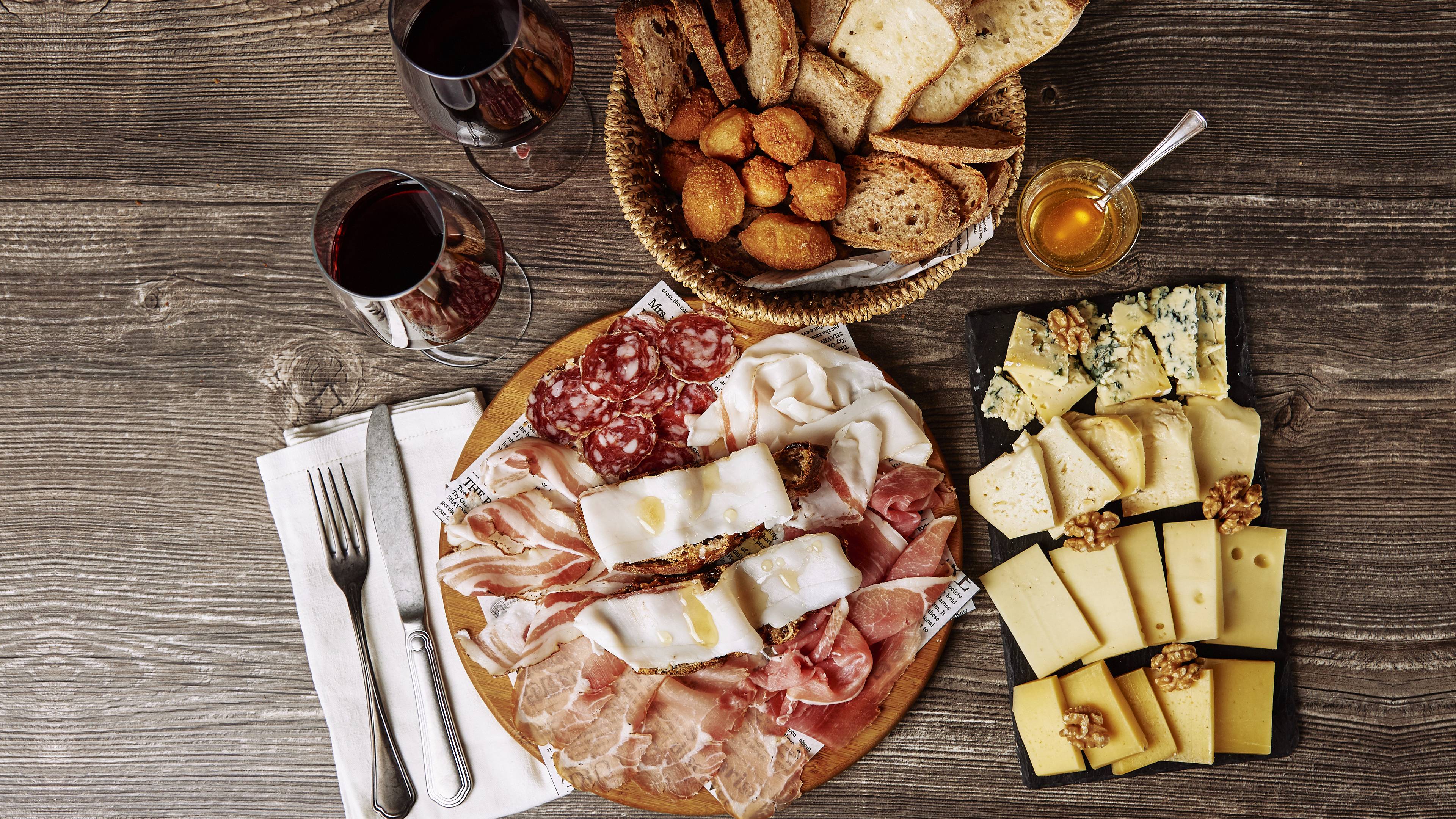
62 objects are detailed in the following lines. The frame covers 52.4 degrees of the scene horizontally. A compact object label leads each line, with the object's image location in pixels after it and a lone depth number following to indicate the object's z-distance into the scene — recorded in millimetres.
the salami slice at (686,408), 849
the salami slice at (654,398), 836
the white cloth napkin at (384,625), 852
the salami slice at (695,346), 836
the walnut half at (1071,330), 842
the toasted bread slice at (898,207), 774
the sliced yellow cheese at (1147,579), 854
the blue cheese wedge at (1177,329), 846
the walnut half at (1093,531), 845
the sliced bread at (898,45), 750
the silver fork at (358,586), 848
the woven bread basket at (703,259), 787
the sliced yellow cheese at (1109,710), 848
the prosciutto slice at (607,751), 830
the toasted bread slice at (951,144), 769
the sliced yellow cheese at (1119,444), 834
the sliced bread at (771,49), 755
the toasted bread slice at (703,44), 756
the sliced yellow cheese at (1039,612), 850
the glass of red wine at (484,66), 722
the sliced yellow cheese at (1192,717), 851
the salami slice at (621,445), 838
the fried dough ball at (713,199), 771
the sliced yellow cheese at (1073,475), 835
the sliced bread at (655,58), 761
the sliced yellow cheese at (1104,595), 848
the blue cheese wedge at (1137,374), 847
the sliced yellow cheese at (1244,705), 858
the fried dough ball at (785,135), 765
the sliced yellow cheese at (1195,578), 848
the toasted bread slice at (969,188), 778
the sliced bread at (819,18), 782
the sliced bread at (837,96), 775
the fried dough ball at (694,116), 785
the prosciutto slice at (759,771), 830
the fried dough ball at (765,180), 769
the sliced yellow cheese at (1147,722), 857
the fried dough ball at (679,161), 795
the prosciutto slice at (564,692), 831
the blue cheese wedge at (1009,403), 852
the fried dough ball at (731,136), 772
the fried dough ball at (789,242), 777
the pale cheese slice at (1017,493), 838
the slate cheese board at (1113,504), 853
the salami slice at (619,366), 823
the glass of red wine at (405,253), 728
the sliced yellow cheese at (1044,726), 852
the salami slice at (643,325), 838
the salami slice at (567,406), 831
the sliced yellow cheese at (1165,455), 842
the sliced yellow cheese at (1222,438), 848
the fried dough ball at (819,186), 766
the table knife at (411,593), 844
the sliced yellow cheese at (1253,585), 856
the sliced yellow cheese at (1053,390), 847
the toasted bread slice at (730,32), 761
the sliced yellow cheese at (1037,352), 842
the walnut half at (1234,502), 848
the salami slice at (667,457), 847
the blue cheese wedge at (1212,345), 850
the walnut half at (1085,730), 845
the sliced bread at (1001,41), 761
